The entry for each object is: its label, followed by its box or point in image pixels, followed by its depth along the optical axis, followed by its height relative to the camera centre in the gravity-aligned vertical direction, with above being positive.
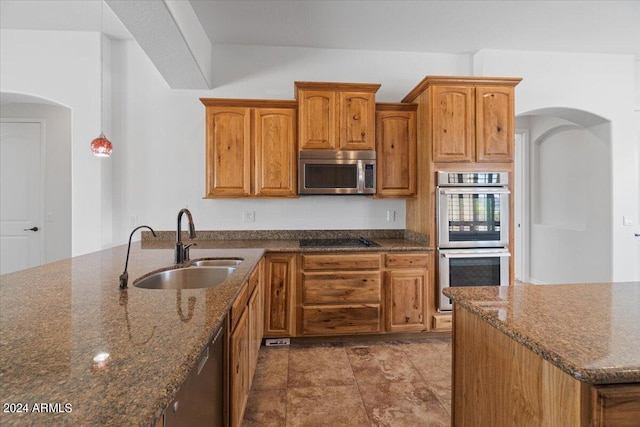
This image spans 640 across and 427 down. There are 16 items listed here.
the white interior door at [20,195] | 3.94 +0.23
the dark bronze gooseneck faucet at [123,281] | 1.36 -0.29
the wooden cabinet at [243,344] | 1.45 -0.73
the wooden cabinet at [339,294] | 2.81 -0.73
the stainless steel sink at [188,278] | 1.74 -0.38
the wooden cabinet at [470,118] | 2.89 +0.89
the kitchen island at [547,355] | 0.76 -0.40
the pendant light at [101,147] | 2.56 +0.54
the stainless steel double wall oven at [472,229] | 2.88 -0.15
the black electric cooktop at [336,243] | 2.94 -0.30
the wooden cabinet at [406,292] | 2.87 -0.72
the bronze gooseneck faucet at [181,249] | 1.81 -0.22
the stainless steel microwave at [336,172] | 3.01 +0.40
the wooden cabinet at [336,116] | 2.99 +0.94
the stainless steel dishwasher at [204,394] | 0.87 -0.59
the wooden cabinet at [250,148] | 3.01 +0.62
